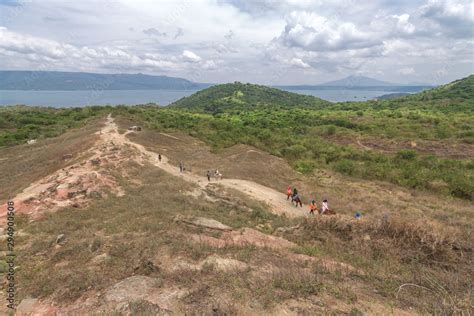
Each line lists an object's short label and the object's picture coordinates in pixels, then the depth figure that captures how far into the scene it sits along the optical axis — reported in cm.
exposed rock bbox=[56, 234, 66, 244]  1306
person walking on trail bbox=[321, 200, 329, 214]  2025
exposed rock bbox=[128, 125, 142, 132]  4879
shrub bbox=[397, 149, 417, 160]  4169
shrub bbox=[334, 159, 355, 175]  3736
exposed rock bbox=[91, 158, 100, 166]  2629
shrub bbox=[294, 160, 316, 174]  3787
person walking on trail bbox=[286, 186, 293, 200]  2478
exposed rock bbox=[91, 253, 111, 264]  1073
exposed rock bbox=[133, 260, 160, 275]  950
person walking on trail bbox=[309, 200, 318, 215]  2067
